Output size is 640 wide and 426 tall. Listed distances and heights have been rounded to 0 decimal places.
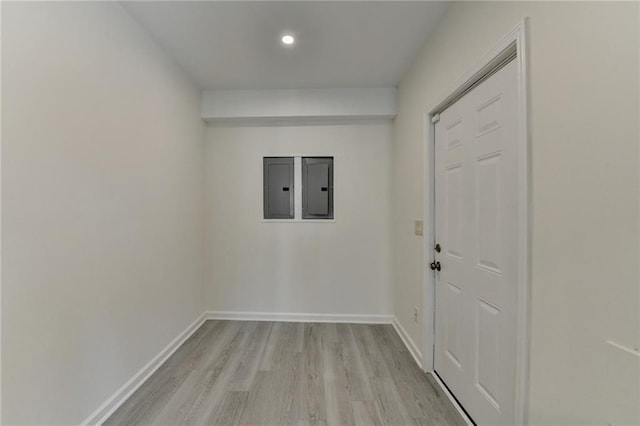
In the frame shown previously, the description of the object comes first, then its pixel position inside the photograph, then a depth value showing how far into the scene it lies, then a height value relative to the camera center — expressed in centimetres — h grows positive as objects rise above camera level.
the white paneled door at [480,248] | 129 -21
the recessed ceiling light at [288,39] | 207 +137
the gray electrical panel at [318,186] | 319 +31
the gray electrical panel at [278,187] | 321 +30
